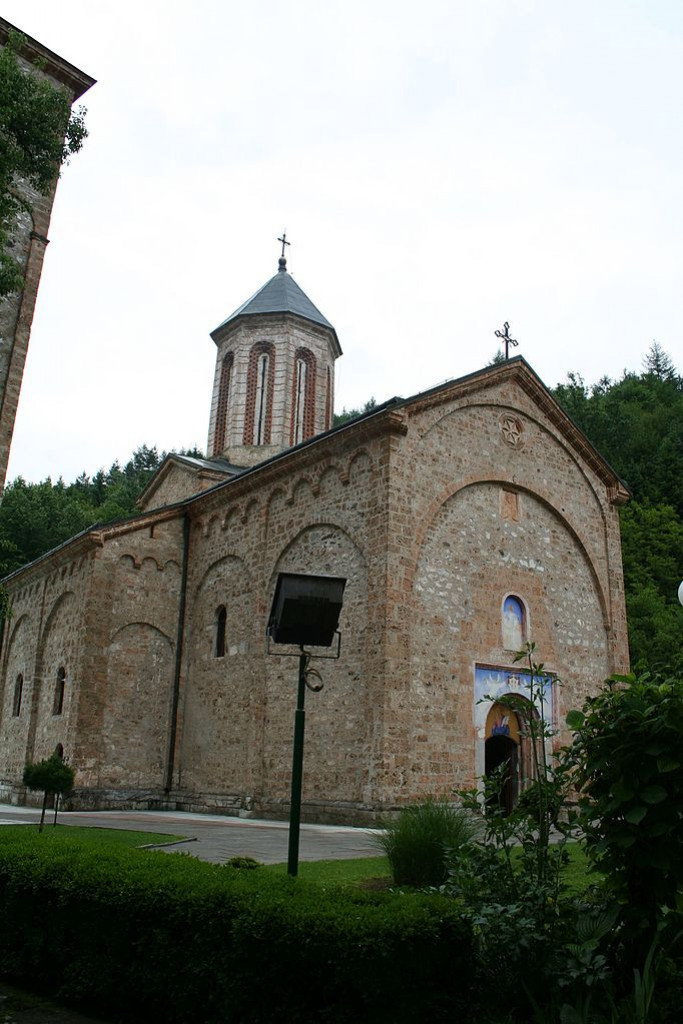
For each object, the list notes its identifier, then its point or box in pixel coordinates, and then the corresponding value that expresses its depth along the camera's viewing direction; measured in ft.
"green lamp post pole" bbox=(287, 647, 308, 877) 18.04
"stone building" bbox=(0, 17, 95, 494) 42.60
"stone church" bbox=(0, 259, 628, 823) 45.16
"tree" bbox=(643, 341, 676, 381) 231.09
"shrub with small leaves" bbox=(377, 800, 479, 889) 22.24
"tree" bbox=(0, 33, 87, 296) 30.01
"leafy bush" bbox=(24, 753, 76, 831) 35.45
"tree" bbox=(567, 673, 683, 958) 12.32
